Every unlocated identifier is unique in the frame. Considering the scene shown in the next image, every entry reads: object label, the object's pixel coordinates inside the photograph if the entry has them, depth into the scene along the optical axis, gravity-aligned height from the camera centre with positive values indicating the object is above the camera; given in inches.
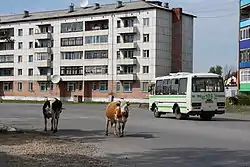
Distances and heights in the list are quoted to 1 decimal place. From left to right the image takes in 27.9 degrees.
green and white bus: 1216.2 +0.8
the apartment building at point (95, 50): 3159.5 +298.6
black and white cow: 861.8 -27.1
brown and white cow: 765.3 -28.9
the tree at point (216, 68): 5860.2 +327.0
